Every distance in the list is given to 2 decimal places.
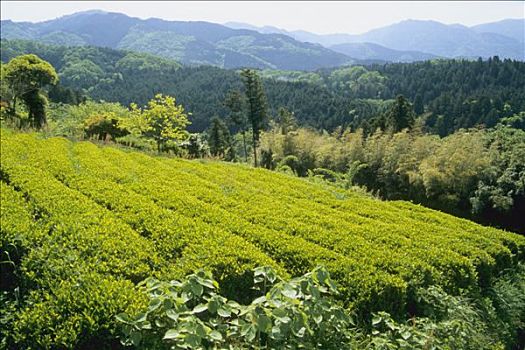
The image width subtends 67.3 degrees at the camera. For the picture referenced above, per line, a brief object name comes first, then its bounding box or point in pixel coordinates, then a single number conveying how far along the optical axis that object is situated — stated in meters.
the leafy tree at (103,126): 21.48
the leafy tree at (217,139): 45.43
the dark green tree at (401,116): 26.87
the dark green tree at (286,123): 31.25
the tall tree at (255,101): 31.52
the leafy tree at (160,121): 22.33
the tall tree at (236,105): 32.47
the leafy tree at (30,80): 22.83
